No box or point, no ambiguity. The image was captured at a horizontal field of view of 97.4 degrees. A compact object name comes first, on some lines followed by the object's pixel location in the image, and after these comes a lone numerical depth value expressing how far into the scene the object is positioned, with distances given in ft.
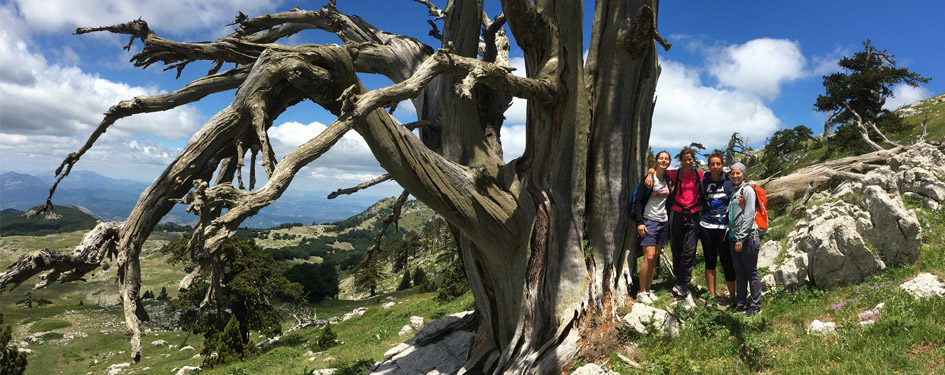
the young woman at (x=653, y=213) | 22.50
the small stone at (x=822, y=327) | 17.53
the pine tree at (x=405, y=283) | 200.54
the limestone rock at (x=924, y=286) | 17.94
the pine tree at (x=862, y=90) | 87.20
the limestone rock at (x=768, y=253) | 26.71
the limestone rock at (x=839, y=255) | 20.98
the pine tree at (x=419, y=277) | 194.36
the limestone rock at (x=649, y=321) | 20.22
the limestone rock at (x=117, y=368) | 92.84
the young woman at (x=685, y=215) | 22.79
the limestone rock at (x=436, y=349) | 27.94
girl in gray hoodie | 20.02
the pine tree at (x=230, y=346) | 64.69
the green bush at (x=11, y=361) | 68.13
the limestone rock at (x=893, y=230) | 20.99
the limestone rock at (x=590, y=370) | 19.03
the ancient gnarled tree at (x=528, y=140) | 18.13
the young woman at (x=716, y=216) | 21.56
